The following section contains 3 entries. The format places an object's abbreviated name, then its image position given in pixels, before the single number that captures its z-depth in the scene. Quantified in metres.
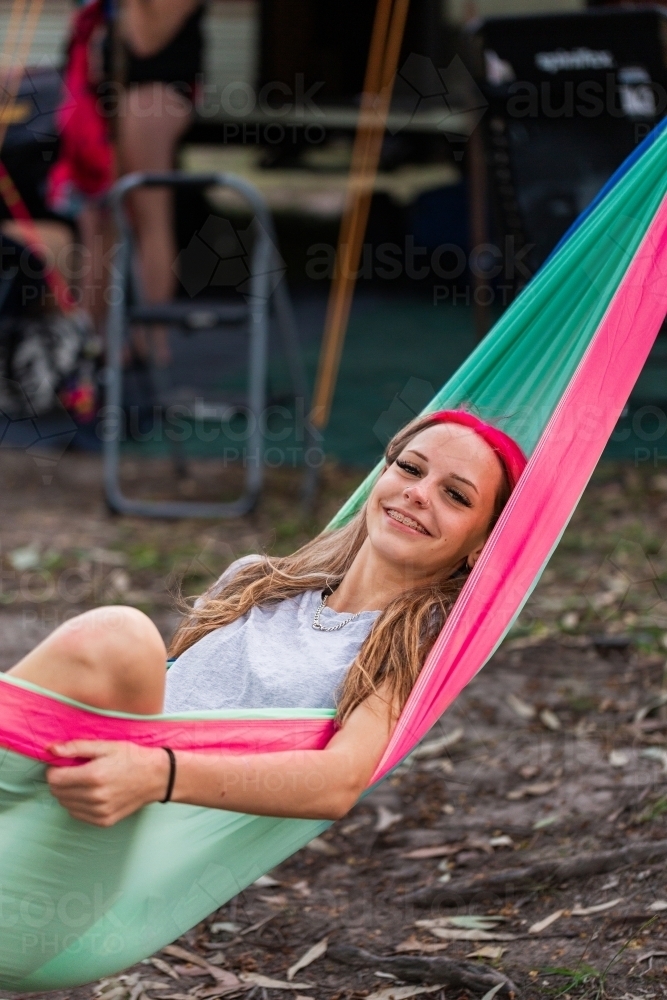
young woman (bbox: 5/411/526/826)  2.93
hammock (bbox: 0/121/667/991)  3.02
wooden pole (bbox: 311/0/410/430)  9.10
